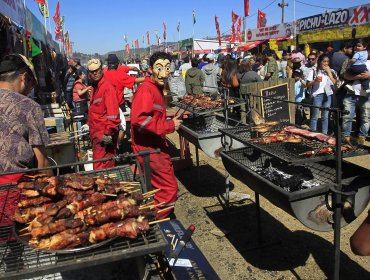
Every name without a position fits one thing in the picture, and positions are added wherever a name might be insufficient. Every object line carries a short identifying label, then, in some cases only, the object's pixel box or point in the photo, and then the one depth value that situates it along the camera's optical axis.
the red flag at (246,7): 27.57
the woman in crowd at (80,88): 8.74
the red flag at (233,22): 35.81
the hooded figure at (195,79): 11.91
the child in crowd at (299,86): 10.17
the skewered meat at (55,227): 1.82
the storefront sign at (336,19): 21.77
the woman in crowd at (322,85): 8.68
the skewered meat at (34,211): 2.00
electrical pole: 43.34
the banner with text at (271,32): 31.00
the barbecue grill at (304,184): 3.04
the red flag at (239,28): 36.51
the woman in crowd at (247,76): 10.15
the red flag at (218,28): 36.48
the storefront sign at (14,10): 7.10
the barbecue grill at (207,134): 5.45
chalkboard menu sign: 8.47
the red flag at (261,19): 36.03
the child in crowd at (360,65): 7.62
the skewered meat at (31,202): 2.17
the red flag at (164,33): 53.25
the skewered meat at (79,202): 2.05
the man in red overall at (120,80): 7.48
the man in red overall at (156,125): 4.02
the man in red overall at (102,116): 5.21
